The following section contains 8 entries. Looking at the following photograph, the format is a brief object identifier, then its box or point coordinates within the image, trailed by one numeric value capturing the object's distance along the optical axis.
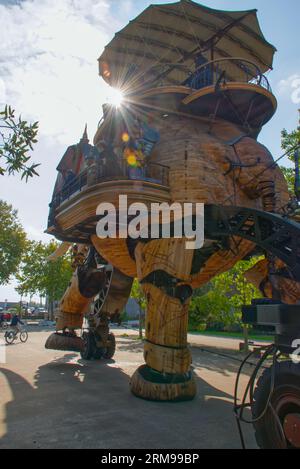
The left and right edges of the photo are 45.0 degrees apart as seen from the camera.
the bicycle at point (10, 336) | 21.10
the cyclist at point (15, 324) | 21.26
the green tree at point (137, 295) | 26.36
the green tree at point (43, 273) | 44.91
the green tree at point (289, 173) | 19.88
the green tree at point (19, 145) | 5.08
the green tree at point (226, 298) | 19.86
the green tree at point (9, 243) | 40.34
